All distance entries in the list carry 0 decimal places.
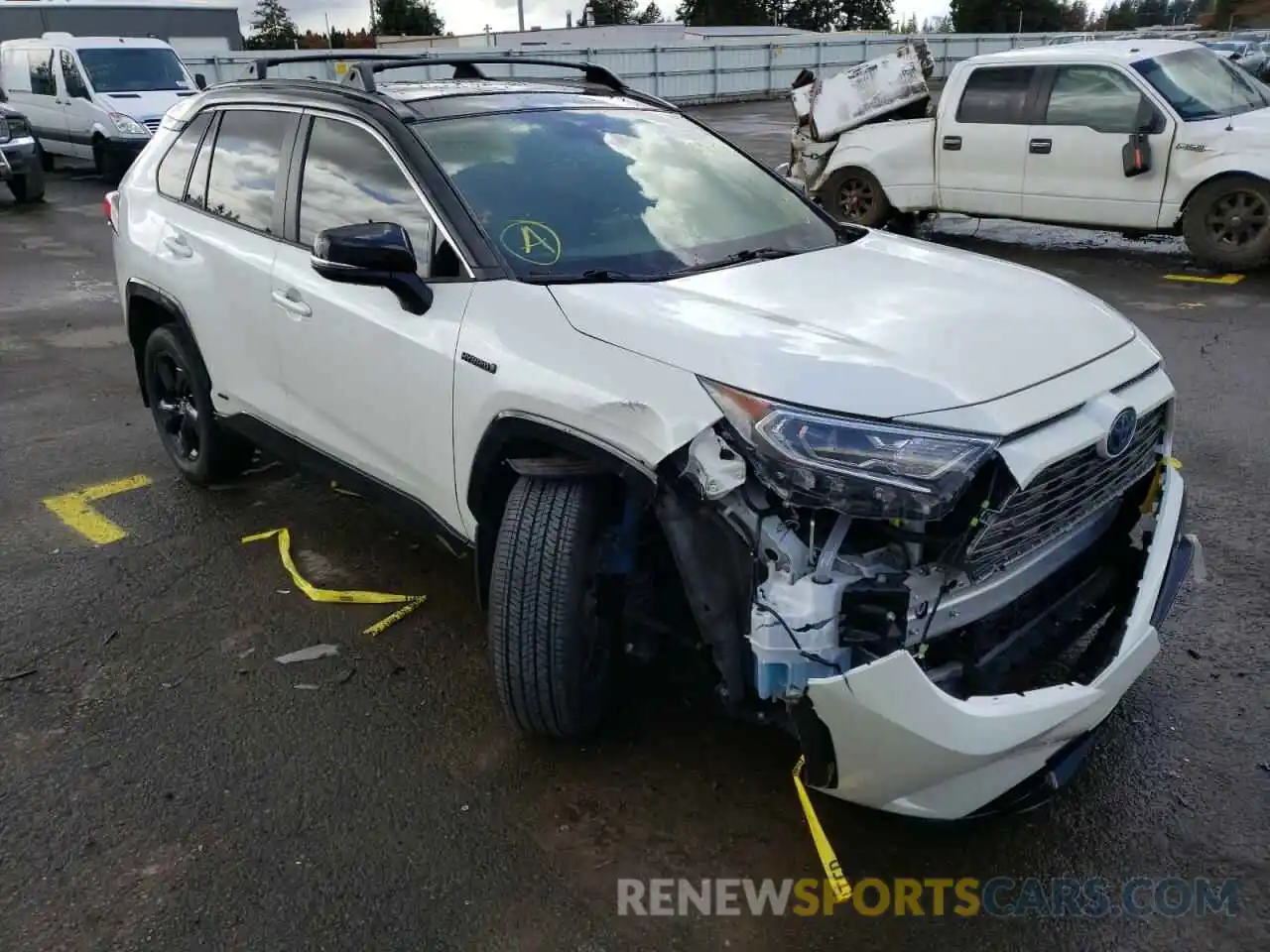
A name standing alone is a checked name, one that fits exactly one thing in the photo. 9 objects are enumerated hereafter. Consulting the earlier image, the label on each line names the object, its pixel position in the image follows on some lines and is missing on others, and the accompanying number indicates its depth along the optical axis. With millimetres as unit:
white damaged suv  2273
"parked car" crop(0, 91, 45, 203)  13852
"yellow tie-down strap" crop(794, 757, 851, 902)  2500
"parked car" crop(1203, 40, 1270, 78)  20641
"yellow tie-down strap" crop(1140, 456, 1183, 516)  2918
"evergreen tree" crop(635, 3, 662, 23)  81962
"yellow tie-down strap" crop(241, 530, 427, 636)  3779
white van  15141
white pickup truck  8344
